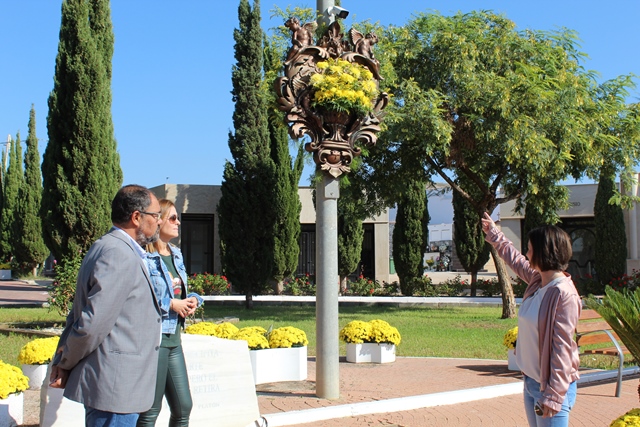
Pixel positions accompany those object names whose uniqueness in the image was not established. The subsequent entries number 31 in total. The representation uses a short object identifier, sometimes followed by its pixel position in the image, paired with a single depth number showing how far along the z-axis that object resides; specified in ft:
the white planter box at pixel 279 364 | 25.88
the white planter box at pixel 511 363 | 29.37
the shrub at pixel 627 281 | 71.35
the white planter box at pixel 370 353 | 31.87
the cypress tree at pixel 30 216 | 110.63
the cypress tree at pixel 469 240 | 81.71
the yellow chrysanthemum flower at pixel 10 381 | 18.19
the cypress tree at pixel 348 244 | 80.48
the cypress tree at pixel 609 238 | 80.38
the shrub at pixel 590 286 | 78.61
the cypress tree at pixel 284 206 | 69.41
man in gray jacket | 10.14
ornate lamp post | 22.54
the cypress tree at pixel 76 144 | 46.73
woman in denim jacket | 13.41
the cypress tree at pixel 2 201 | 124.16
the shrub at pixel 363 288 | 80.53
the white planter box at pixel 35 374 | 23.98
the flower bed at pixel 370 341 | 31.81
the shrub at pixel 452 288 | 81.71
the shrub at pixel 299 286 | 78.43
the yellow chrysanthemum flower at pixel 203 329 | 26.12
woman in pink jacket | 11.50
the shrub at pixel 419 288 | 81.55
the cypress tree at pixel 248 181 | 67.51
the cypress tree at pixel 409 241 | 82.33
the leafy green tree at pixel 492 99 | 45.03
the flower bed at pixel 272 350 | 26.02
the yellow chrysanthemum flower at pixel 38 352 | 23.62
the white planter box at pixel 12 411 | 17.85
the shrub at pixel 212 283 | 71.20
